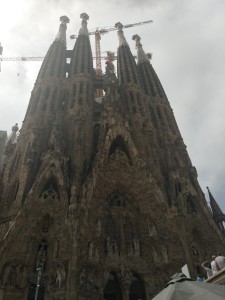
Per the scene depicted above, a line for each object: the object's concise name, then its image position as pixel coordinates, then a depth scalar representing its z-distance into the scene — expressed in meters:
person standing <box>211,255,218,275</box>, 8.01
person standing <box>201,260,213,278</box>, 8.91
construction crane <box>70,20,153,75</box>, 43.62
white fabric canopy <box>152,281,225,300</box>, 4.29
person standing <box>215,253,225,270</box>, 7.87
